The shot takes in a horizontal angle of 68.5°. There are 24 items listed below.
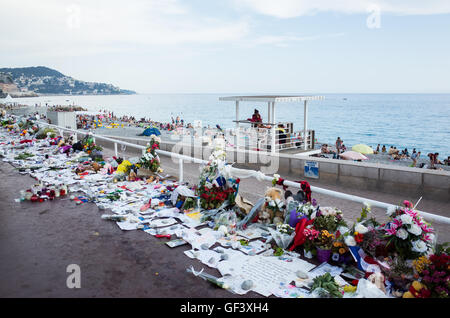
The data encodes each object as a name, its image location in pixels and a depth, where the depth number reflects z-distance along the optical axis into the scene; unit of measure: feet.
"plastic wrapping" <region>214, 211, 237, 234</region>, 17.55
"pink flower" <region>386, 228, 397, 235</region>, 12.41
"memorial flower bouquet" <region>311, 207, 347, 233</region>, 14.48
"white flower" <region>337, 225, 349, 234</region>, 14.25
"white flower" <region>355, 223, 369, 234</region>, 13.15
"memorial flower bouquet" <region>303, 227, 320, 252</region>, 14.33
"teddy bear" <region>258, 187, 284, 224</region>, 17.42
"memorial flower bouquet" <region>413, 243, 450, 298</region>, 10.43
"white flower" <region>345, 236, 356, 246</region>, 13.26
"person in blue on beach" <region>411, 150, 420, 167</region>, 75.14
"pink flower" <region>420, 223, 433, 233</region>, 12.05
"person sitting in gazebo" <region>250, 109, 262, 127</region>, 48.98
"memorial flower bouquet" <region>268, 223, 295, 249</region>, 15.20
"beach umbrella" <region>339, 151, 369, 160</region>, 60.90
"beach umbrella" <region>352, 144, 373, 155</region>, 73.47
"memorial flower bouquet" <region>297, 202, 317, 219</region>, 15.65
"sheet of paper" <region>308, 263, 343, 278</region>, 13.03
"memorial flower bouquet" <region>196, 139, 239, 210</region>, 19.36
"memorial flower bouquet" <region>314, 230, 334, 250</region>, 14.03
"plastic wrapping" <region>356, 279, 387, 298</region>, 10.80
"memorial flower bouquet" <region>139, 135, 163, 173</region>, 27.86
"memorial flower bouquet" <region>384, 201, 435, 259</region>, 11.84
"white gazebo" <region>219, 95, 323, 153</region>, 44.09
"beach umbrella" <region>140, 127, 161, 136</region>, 90.33
